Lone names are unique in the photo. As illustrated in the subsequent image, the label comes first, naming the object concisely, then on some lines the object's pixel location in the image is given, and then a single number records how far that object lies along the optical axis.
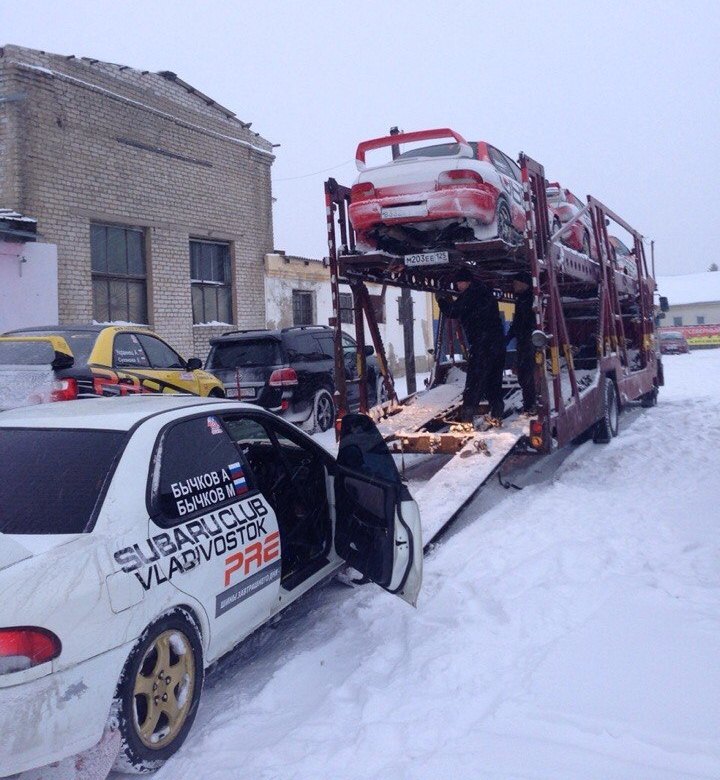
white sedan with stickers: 2.54
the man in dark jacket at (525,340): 8.69
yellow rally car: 7.77
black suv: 11.04
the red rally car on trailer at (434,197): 7.14
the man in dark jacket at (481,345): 8.61
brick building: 13.31
